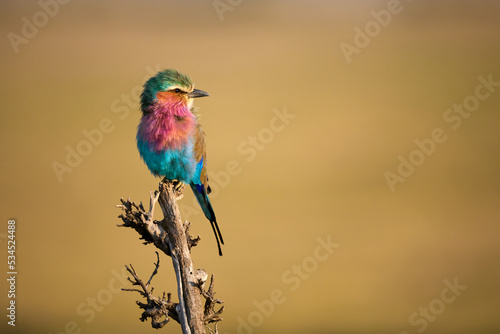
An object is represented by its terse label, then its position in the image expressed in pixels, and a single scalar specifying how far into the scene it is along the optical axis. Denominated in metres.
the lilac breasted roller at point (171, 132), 9.95
